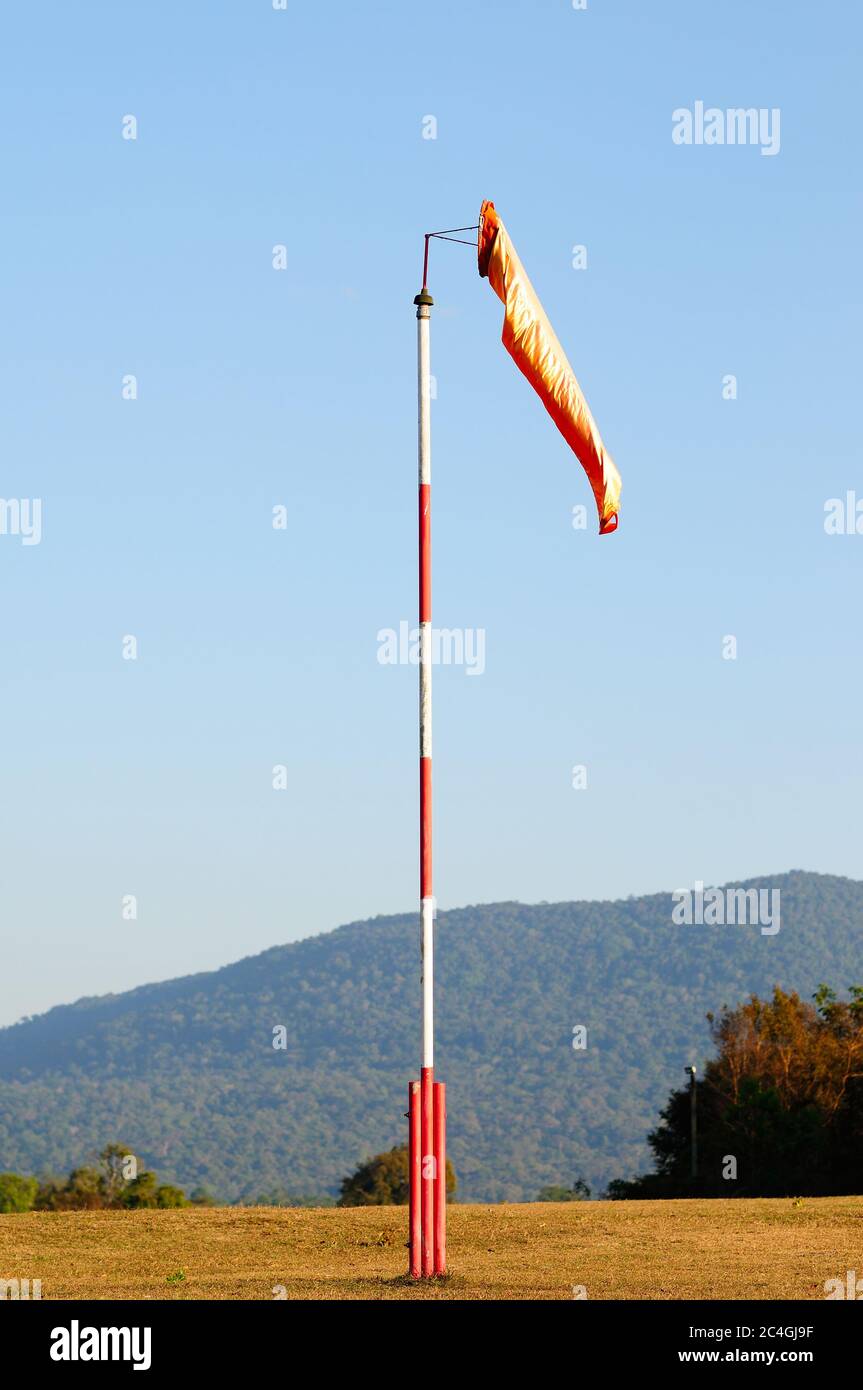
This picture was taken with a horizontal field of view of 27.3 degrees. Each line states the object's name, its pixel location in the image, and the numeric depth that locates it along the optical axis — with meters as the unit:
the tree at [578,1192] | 76.66
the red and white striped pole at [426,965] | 19.59
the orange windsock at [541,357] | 21.48
